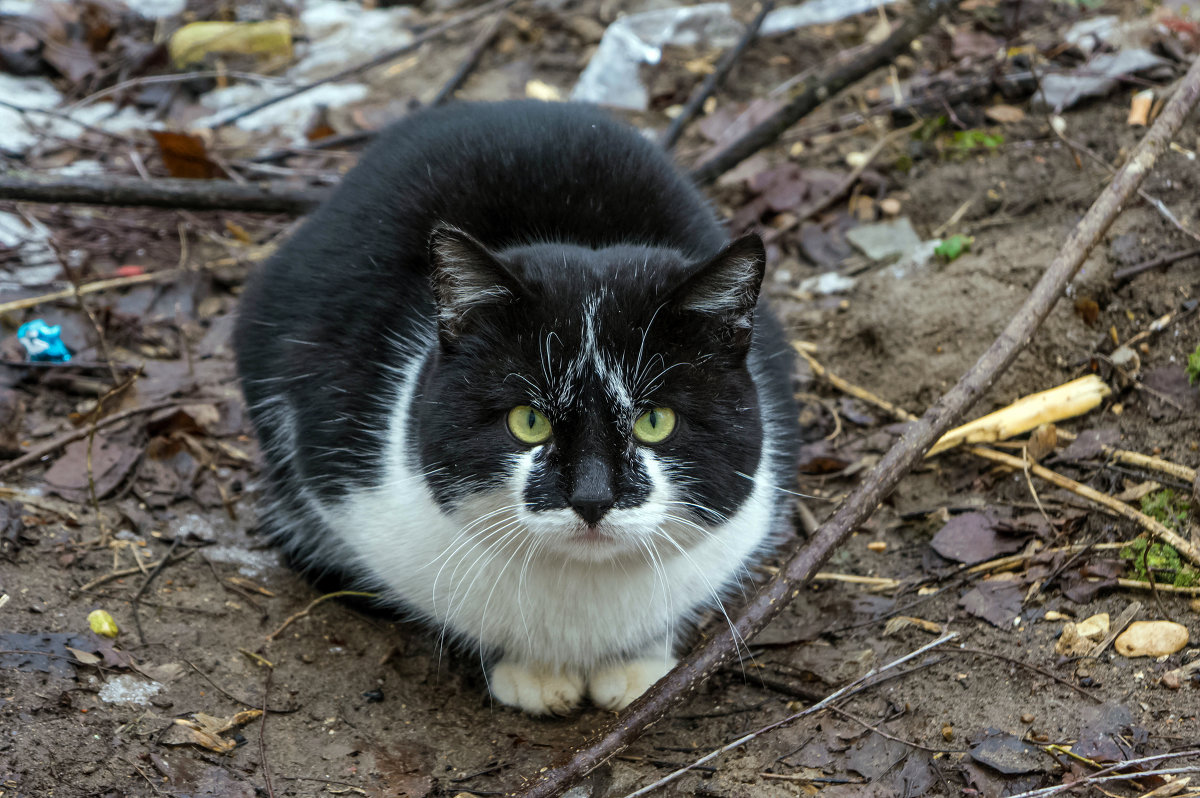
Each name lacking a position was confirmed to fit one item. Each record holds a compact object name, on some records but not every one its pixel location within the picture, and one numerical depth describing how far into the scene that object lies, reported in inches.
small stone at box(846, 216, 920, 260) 148.7
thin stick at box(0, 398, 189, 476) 109.2
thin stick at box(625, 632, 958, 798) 81.4
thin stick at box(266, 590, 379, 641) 102.3
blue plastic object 133.1
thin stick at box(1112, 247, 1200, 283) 115.5
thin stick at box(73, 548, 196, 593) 97.7
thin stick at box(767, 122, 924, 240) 161.0
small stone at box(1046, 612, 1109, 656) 87.6
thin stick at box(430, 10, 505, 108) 193.2
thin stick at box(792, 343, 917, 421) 128.3
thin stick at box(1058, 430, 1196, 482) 97.3
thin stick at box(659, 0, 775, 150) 169.6
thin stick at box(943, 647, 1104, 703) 83.1
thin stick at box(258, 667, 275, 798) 80.8
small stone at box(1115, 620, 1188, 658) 84.5
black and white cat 78.2
